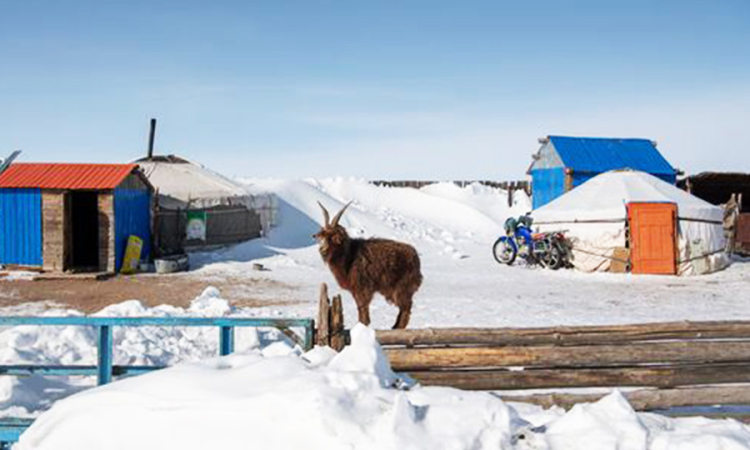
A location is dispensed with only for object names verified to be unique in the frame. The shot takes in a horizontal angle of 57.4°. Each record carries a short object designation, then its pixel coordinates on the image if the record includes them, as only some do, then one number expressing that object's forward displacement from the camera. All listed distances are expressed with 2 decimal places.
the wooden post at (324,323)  5.10
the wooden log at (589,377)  5.03
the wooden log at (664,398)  5.05
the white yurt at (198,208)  22.28
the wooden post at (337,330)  5.11
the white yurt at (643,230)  19.00
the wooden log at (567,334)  5.05
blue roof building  27.27
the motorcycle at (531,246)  19.78
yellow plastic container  18.97
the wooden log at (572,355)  5.00
